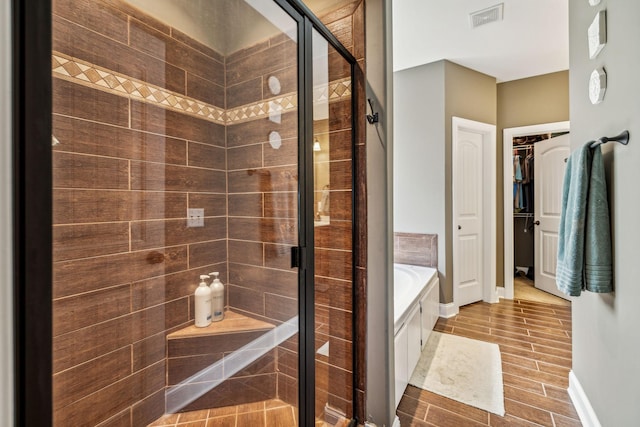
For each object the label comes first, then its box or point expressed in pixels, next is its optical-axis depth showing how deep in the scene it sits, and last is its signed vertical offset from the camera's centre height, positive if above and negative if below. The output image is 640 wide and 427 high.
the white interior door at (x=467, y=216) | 3.45 -0.08
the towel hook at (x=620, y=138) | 1.19 +0.30
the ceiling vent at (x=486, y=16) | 2.48 +1.69
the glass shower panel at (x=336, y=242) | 1.51 -0.16
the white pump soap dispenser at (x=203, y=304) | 1.59 -0.50
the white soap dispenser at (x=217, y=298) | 1.61 -0.48
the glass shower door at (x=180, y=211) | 1.25 +0.00
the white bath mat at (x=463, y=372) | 1.95 -1.22
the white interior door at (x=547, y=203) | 3.85 +0.08
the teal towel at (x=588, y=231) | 1.35 -0.11
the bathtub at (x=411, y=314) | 1.83 -0.79
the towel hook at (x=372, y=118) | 1.48 +0.47
